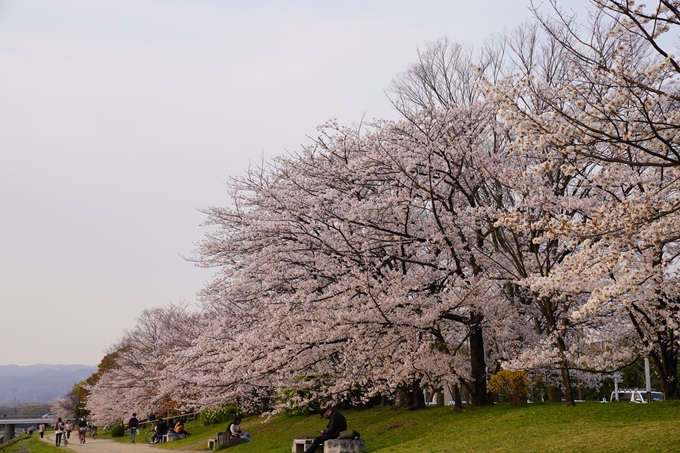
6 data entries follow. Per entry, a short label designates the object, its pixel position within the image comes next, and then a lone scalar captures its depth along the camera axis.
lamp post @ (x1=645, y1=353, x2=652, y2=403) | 27.98
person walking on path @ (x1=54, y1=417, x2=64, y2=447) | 34.17
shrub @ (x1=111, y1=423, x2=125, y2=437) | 41.03
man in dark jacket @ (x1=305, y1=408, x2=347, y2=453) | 13.77
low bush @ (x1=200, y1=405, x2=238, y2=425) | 30.31
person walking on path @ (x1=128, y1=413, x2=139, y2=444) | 31.64
